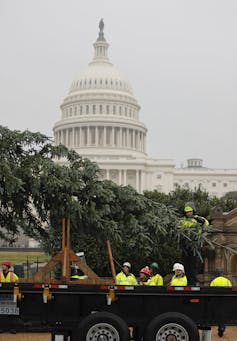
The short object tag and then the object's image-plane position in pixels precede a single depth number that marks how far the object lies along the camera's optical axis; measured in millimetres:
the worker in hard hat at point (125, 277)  11250
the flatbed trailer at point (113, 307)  9953
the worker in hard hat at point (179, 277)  10758
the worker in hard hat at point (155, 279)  11831
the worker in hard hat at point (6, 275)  11508
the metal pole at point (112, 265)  11459
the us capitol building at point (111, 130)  137500
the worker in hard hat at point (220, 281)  12427
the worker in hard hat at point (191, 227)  13234
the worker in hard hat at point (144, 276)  11773
